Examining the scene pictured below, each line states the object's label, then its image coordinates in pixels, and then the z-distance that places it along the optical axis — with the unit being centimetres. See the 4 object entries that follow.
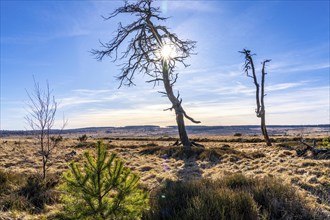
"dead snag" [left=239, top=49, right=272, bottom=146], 2081
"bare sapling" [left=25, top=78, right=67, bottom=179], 937
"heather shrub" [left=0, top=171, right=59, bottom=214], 602
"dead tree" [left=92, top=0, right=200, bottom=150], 1776
